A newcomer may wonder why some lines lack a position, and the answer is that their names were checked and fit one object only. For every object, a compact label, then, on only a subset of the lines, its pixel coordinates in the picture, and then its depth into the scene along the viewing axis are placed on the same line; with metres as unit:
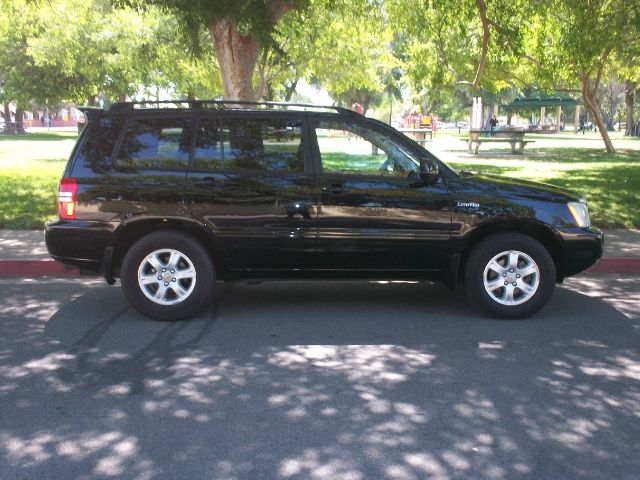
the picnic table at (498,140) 26.25
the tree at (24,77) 40.84
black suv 6.04
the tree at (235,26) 10.29
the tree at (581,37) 15.23
